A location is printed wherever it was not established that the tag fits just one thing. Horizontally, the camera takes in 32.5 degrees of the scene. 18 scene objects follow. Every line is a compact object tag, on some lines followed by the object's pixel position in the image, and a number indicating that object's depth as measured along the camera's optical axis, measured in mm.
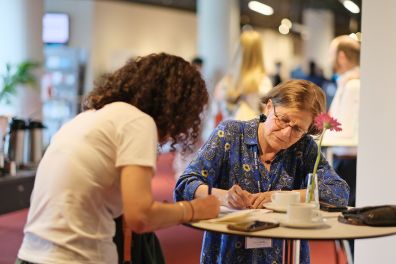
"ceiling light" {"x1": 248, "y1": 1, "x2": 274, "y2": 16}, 16797
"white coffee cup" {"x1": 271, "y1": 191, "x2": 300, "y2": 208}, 2310
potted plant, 6992
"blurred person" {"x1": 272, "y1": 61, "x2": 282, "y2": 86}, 11958
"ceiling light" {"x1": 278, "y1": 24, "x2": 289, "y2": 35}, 22438
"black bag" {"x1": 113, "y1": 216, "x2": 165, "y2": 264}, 2107
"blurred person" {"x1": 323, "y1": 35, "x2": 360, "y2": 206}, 4992
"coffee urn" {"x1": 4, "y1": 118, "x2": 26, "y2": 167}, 6730
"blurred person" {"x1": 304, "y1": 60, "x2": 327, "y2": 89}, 10016
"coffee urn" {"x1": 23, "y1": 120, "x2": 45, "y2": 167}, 7020
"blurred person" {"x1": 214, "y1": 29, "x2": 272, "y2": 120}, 6391
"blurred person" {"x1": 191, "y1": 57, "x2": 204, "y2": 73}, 10297
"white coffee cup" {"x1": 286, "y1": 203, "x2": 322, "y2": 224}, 2078
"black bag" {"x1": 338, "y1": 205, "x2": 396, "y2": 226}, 2141
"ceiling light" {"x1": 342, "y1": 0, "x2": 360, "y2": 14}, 9972
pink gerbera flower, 2260
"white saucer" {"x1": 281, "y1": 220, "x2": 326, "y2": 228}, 2057
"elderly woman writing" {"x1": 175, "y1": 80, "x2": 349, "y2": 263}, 2510
